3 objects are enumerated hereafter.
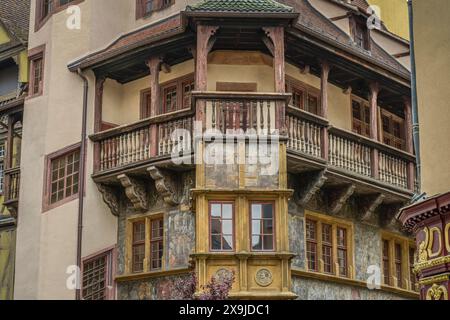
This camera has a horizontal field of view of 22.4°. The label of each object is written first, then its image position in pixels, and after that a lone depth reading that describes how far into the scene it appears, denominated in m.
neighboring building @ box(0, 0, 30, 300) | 28.91
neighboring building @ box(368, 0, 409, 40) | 32.12
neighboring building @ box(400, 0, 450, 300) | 14.25
